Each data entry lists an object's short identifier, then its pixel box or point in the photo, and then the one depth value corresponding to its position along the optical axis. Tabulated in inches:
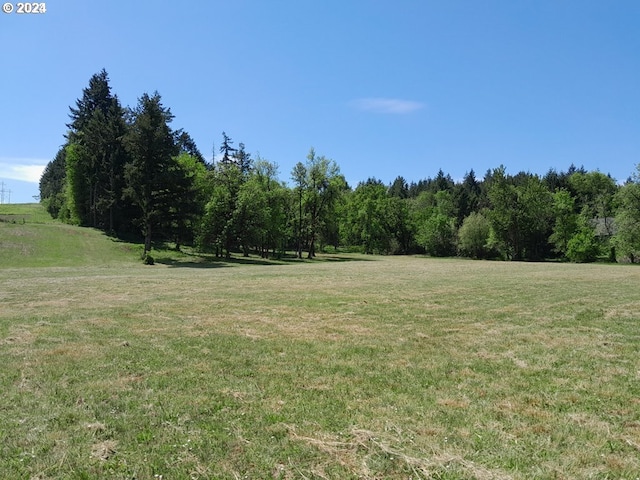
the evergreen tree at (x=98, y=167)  2255.2
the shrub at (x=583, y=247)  2474.2
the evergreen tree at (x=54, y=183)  3058.1
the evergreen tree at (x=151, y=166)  1704.0
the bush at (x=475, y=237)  2925.7
